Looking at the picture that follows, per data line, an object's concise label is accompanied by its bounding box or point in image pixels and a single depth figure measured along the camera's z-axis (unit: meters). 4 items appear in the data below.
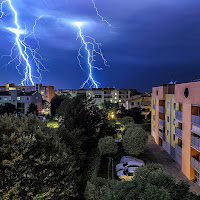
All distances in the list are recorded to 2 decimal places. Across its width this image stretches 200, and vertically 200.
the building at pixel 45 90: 80.06
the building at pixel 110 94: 67.38
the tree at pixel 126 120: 31.79
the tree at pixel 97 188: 10.27
